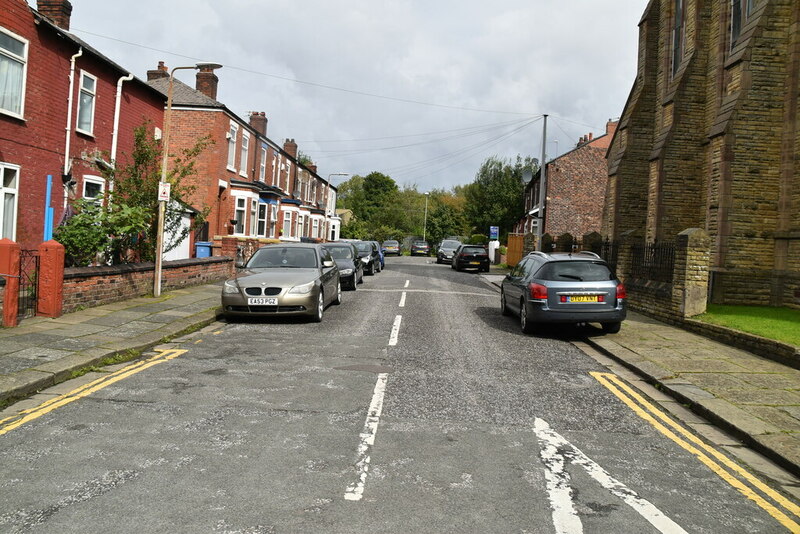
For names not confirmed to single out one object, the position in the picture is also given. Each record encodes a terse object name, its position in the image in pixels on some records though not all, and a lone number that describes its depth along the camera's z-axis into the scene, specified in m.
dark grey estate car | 10.80
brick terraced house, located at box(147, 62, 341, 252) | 27.62
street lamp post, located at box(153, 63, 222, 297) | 13.38
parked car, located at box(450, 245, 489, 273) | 32.69
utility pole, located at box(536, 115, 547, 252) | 25.57
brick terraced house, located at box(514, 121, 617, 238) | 43.19
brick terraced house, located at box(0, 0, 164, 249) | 14.43
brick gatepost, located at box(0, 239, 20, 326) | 8.97
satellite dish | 26.62
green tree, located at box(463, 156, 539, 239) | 58.75
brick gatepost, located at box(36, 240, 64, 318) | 9.84
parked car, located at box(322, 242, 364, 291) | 18.30
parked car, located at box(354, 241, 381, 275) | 25.62
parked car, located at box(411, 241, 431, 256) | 61.47
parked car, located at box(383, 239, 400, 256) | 58.03
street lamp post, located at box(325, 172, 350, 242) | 59.22
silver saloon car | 11.12
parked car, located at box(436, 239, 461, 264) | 41.03
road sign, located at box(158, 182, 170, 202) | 12.93
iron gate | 9.71
